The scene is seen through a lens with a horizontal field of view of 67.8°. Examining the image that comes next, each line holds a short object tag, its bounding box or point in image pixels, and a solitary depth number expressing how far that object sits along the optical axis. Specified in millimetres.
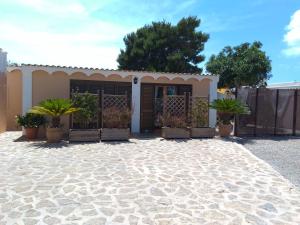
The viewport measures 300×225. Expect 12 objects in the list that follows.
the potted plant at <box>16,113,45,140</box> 8630
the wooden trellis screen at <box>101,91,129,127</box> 9725
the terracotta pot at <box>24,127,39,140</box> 8660
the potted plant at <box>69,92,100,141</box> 8460
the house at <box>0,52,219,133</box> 9539
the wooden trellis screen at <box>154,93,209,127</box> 9982
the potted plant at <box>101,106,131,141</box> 8724
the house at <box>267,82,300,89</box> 16356
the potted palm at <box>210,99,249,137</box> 9708
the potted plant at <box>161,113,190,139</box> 9306
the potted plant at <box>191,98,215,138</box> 9673
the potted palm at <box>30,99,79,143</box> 8044
